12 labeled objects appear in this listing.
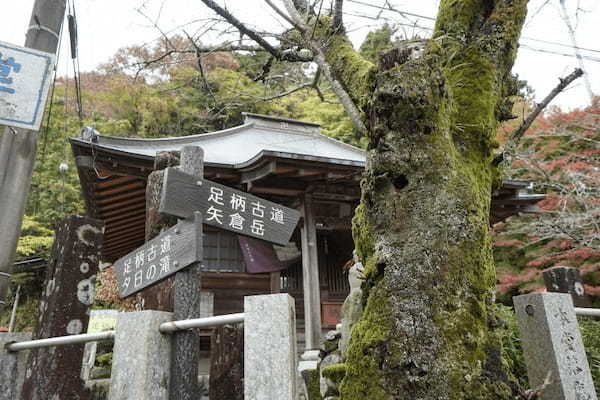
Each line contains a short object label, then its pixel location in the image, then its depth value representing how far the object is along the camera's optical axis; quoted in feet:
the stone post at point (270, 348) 5.63
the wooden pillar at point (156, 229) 9.70
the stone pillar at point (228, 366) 13.48
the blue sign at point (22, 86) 10.20
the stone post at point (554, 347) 7.34
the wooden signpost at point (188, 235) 7.45
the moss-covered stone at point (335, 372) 12.59
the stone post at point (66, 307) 12.00
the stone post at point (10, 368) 10.21
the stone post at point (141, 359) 6.81
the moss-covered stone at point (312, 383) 15.71
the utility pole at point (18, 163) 10.53
